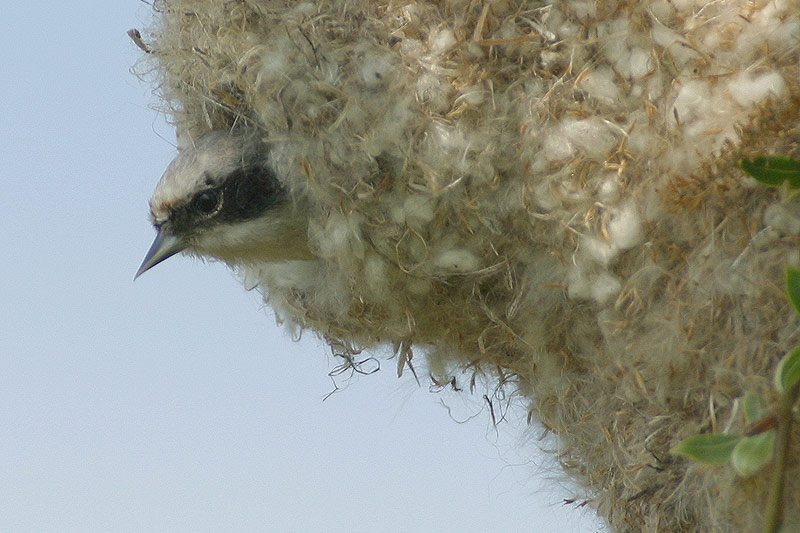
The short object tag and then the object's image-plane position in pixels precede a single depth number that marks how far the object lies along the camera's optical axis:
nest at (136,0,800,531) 2.10
